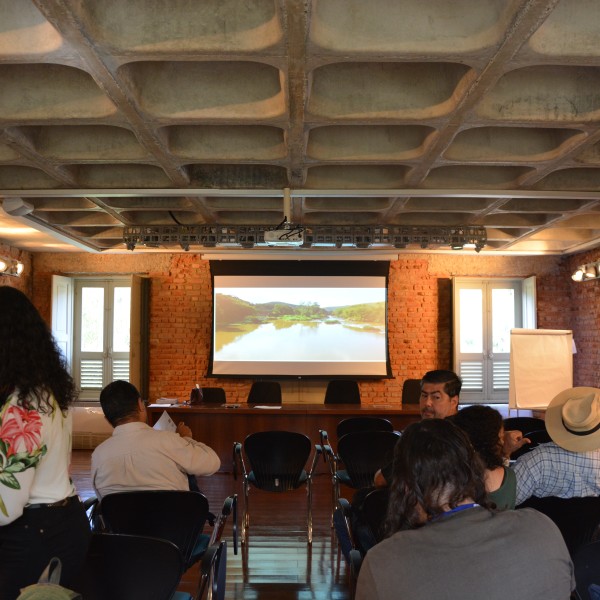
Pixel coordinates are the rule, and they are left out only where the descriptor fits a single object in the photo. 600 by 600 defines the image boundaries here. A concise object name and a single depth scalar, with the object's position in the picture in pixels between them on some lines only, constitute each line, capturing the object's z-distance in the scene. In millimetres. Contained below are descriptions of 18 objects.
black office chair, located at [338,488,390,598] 3157
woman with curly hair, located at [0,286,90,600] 1930
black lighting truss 8414
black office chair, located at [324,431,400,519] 5414
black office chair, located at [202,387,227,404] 8789
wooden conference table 8008
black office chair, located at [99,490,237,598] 3094
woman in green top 2881
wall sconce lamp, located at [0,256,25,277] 9328
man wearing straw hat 3252
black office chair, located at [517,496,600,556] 3141
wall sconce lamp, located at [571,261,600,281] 9391
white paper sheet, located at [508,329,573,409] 9648
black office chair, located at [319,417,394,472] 6453
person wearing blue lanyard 1497
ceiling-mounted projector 7602
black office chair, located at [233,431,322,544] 5684
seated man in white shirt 3412
